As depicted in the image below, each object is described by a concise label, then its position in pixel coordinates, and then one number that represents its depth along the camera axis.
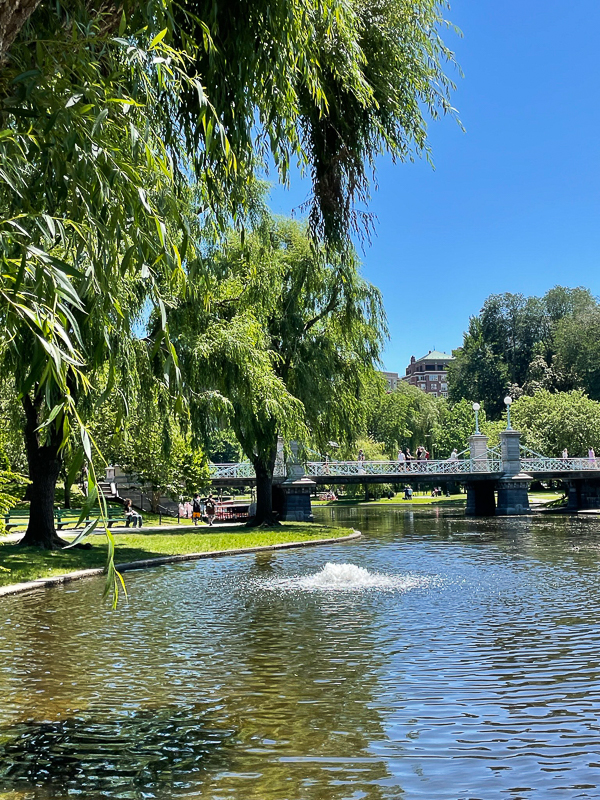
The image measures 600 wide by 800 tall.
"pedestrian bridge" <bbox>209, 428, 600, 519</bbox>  53.50
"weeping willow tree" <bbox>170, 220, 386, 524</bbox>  23.33
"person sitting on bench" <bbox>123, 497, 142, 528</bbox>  36.00
